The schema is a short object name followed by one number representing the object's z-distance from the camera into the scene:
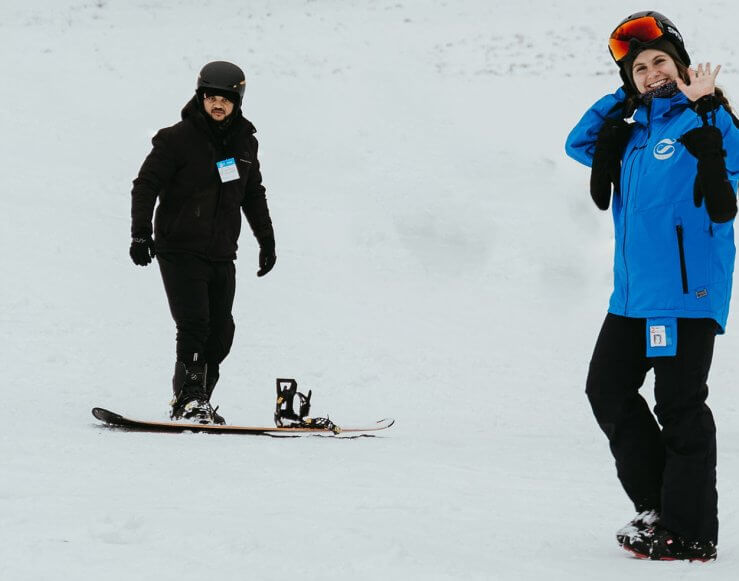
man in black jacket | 12.11
